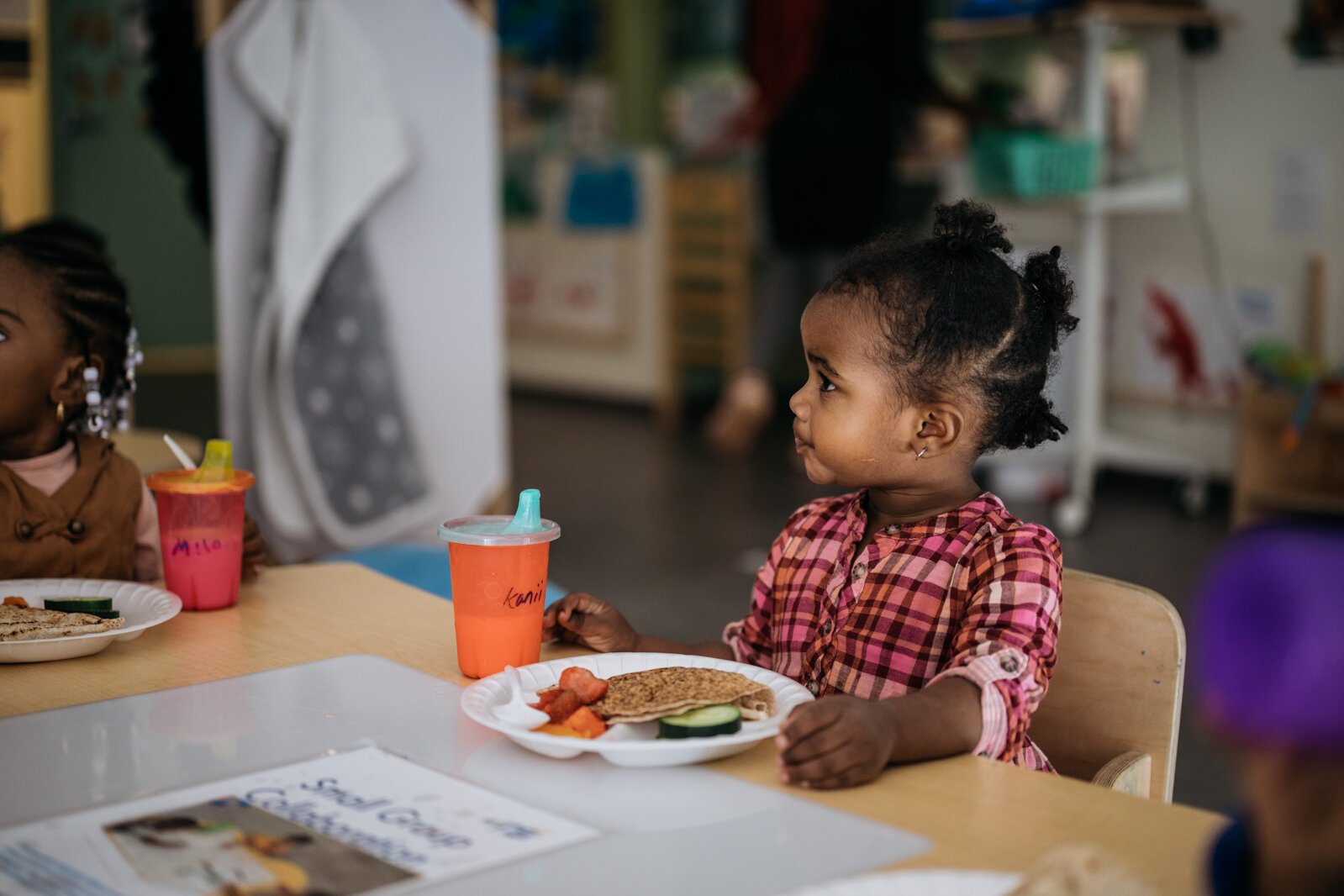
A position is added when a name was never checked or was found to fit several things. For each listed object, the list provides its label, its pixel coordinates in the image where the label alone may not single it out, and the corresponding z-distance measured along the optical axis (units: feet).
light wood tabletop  2.52
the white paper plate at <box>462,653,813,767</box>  2.85
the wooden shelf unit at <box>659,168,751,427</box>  20.12
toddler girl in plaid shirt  3.90
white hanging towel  9.13
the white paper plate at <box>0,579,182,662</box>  3.64
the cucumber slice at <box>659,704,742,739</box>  2.93
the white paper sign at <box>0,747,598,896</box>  2.38
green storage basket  13.65
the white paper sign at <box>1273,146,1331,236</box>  14.12
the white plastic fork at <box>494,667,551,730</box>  3.11
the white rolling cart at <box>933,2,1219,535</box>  13.75
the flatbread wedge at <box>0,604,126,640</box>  3.65
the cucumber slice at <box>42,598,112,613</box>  3.92
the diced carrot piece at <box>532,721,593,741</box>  3.02
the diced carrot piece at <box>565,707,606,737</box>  3.02
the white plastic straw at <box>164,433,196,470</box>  4.31
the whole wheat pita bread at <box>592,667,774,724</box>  3.01
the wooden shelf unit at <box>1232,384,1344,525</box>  13.53
